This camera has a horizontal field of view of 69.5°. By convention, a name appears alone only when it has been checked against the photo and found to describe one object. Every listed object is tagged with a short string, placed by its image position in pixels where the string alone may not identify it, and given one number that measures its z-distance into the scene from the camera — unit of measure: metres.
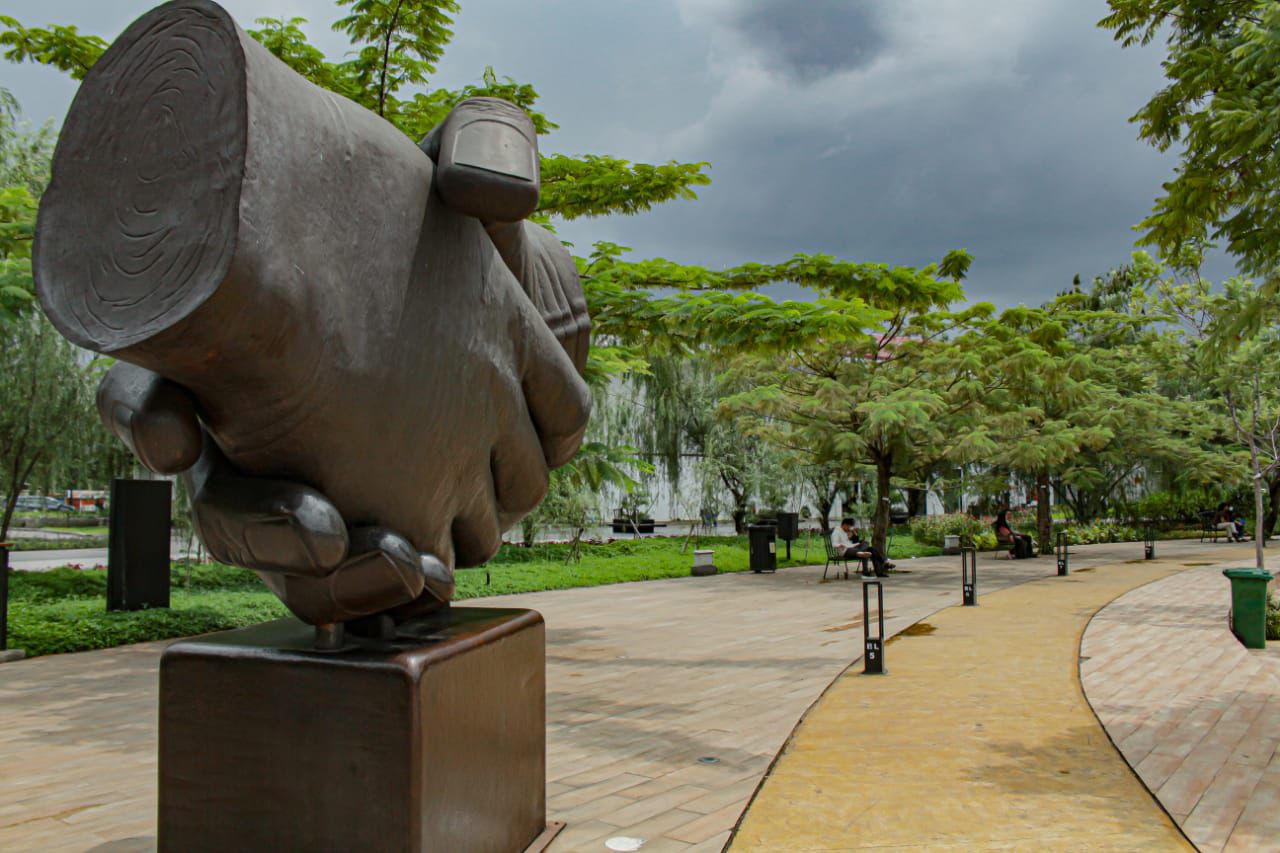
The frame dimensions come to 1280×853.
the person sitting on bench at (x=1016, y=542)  23.28
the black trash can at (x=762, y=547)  19.62
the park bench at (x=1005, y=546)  23.72
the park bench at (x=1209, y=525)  28.78
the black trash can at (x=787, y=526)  23.14
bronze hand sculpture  2.15
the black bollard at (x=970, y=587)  13.61
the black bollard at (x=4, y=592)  9.05
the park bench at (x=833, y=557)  18.06
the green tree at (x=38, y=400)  13.16
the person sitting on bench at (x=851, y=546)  17.86
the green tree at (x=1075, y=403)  15.91
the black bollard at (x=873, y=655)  8.30
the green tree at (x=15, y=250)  7.31
